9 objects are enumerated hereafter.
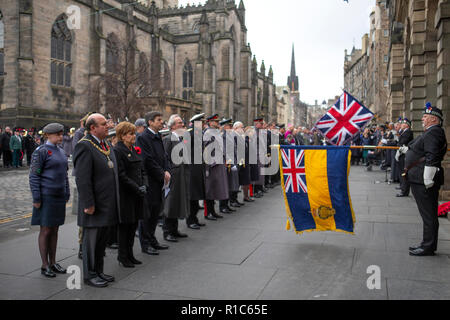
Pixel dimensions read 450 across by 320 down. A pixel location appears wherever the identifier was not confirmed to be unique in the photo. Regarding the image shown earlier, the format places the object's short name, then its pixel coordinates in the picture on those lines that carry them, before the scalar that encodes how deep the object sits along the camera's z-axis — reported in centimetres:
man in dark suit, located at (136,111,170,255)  598
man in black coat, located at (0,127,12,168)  1988
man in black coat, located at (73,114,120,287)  445
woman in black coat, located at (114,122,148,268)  506
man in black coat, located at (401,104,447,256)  557
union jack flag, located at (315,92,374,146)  737
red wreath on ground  824
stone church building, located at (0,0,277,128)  2611
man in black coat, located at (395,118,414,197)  1111
